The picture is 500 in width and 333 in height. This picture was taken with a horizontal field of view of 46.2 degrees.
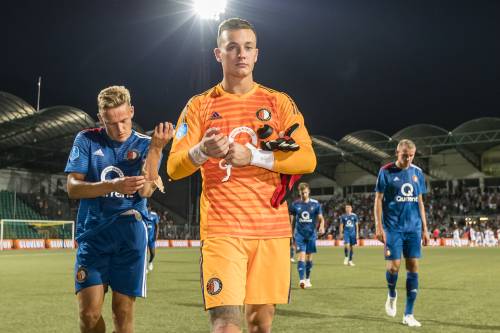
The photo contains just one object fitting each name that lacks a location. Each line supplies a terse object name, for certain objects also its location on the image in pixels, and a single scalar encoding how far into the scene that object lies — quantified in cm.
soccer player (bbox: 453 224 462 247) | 4762
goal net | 3633
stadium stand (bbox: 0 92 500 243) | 4306
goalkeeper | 344
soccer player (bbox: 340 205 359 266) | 2111
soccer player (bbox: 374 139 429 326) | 827
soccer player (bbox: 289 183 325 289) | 1316
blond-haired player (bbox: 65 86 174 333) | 443
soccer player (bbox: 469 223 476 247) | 4850
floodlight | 3653
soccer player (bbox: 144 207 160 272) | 1619
